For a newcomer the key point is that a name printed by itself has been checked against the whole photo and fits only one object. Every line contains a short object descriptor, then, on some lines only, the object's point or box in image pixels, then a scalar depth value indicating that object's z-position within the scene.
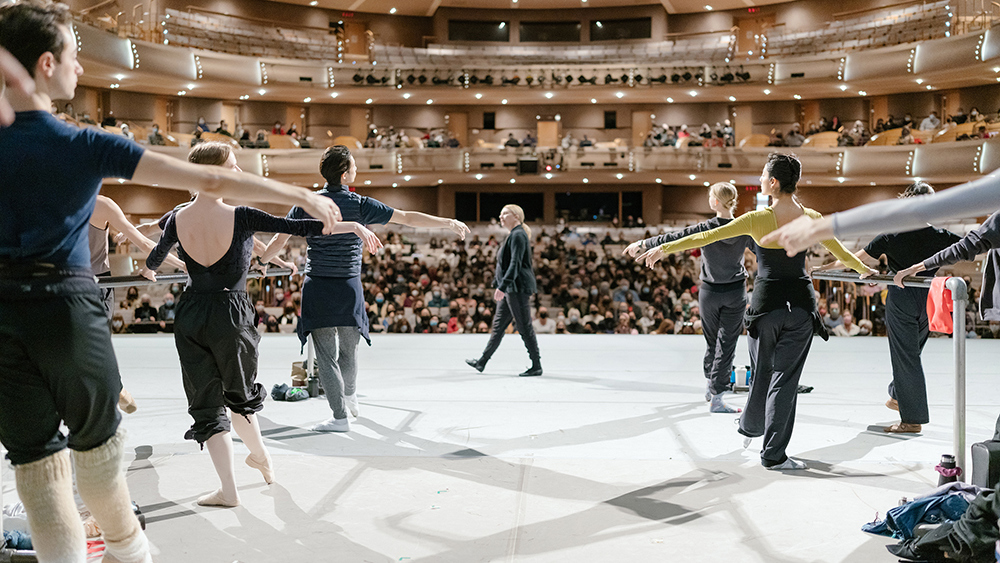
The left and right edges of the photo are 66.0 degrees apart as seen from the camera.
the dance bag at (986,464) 2.76
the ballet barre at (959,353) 3.27
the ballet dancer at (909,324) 4.60
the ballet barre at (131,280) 3.34
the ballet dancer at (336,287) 4.50
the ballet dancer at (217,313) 3.16
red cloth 3.40
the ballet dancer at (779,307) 3.78
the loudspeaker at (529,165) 24.08
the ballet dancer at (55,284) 1.88
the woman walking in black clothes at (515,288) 6.84
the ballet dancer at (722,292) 5.23
